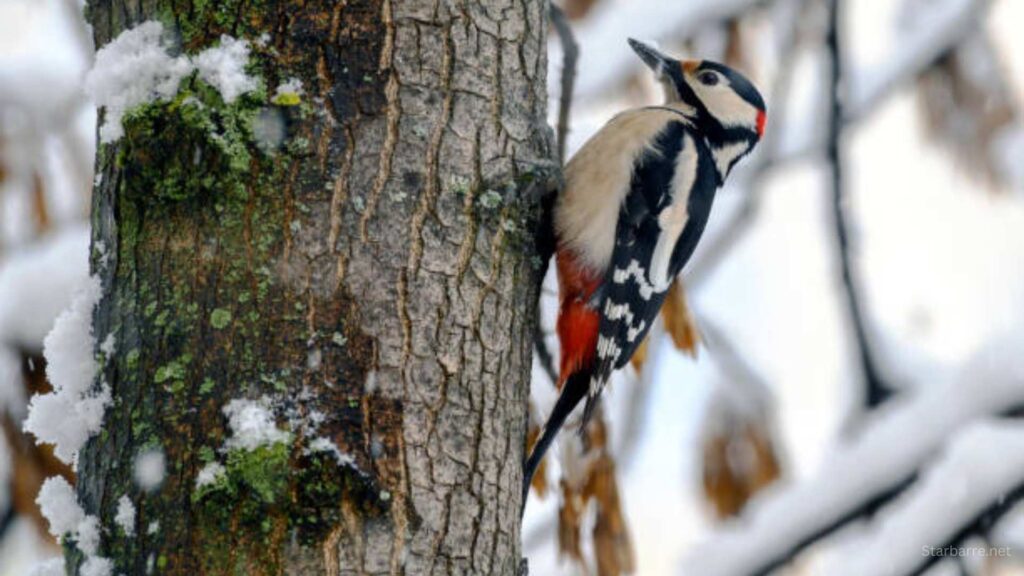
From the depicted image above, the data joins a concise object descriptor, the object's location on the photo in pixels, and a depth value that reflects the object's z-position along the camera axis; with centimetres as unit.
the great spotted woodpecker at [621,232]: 594
